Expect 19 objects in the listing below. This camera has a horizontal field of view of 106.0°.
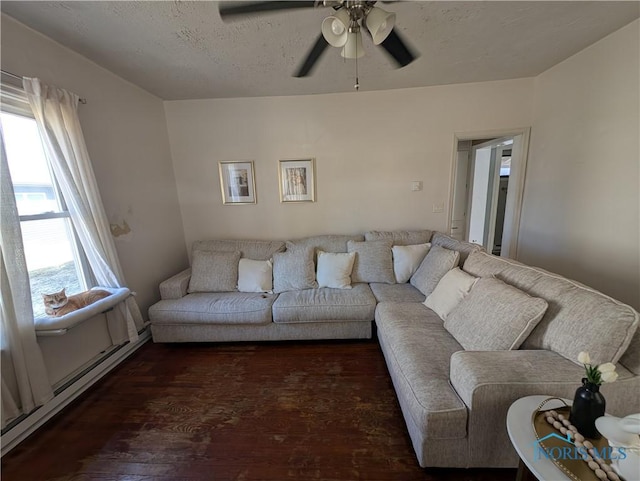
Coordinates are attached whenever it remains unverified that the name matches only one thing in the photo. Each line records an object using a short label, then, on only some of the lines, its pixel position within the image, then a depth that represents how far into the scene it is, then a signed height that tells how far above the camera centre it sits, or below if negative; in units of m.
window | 1.59 -0.04
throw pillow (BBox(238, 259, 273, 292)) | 2.57 -0.85
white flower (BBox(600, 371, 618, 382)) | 0.80 -0.64
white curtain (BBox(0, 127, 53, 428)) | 1.39 -0.68
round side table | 0.80 -0.91
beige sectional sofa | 1.09 -0.90
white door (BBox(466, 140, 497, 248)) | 4.00 -0.06
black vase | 0.87 -0.80
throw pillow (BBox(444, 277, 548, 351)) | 1.28 -0.73
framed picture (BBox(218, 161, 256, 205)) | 3.01 +0.18
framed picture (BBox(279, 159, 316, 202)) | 2.99 +0.18
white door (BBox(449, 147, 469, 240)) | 3.91 -0.13
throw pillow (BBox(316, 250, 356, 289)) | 2.53 -0.79
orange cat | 1.61 -0.68
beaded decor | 0.78 -0.91
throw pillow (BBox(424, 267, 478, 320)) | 1.76 -0.76
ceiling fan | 1.15 +0.88
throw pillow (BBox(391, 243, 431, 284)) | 2.57 -0.72
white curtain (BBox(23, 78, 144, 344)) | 1.64 +0.16
